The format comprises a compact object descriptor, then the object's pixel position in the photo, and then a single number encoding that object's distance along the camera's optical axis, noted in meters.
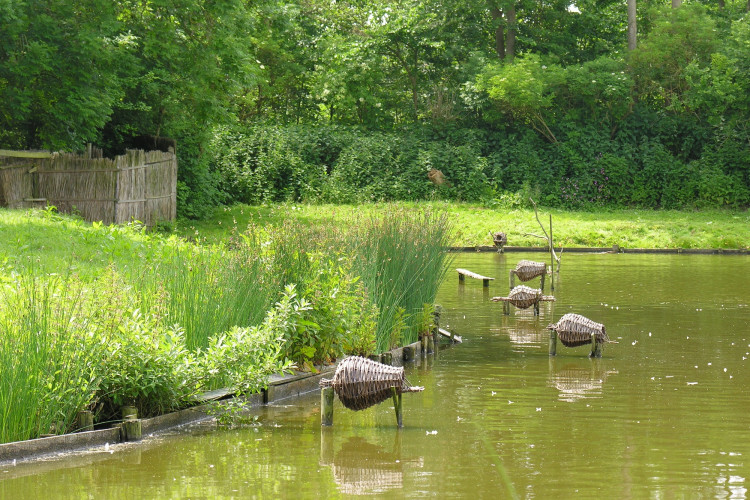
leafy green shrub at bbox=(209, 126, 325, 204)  49.96
